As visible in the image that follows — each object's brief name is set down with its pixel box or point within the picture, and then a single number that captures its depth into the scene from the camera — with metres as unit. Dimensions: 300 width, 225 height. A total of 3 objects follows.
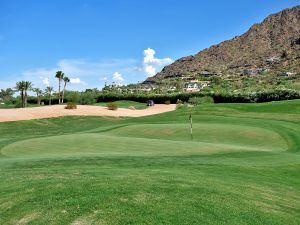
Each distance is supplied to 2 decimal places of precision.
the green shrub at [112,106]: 45.43
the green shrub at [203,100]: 46.23
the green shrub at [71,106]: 42.76
